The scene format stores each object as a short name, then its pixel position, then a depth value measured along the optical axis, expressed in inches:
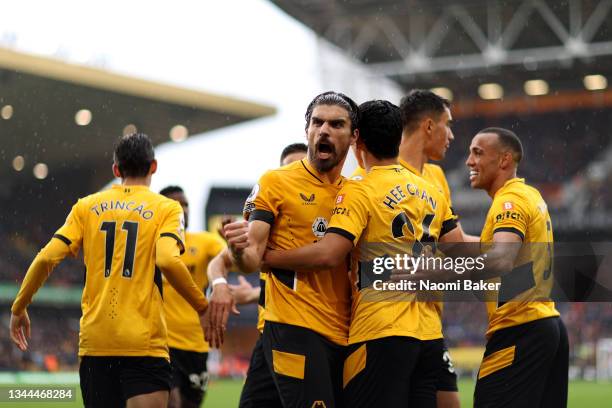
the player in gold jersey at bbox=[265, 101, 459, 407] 357.7
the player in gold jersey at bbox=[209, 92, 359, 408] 360.5
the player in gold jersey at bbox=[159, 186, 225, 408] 650.8
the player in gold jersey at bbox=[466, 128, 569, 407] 446.9
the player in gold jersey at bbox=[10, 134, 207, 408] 434.6
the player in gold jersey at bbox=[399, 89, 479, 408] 494.3
